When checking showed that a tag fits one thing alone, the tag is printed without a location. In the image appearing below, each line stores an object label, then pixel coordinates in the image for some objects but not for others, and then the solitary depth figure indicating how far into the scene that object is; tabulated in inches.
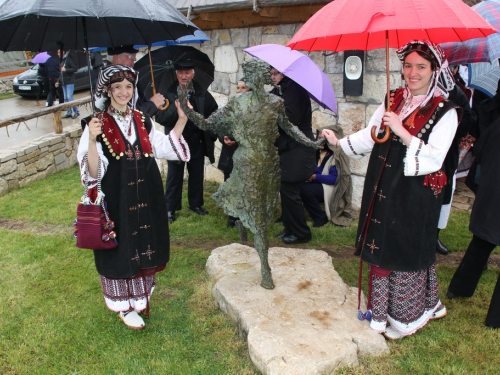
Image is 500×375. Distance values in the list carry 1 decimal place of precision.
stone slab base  116.6
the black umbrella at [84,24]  101.2
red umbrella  94.1
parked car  570.3
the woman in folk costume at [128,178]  118.8
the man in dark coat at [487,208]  129.6
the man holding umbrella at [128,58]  173.3
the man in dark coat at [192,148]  202.7
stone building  209.6
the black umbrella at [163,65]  187.8
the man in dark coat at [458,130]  146.9
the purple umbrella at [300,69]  159.3
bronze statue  128.9
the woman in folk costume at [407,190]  110.6
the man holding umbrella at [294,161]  179.2
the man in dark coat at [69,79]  427.3
